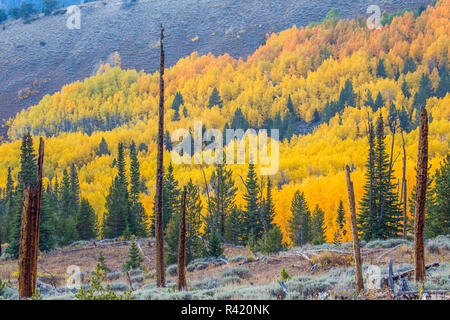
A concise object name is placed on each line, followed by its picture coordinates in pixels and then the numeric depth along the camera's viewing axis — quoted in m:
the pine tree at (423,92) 143.00
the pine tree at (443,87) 151.51
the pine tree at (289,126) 148.75
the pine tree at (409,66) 178.88
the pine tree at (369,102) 148.20
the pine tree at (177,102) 184.75
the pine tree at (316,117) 161.25
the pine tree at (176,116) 176.36
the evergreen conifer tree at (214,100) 184.75
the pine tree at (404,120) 128.75
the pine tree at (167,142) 142.80
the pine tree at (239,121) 163.00
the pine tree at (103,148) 144.50
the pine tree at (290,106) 168.38
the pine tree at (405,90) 155.75
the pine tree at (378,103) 146.82
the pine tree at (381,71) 182.00
